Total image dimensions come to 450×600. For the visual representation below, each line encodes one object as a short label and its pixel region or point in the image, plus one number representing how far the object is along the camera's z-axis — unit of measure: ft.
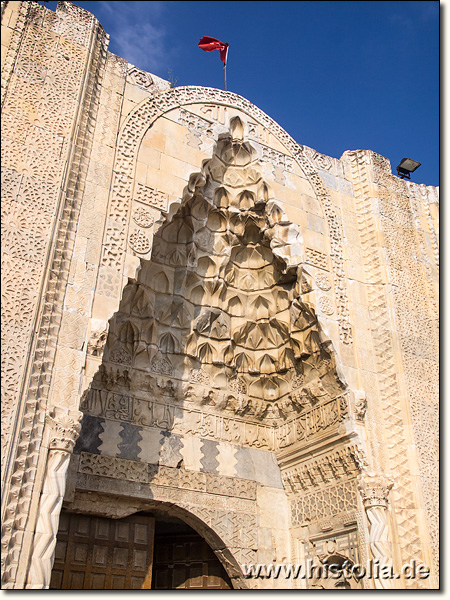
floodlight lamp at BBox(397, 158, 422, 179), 31.53
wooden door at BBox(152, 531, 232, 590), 24.90
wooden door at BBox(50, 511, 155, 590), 21.07
